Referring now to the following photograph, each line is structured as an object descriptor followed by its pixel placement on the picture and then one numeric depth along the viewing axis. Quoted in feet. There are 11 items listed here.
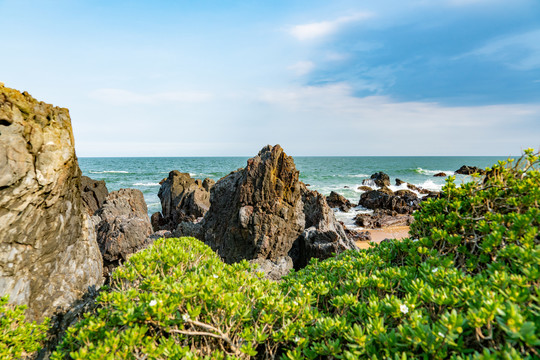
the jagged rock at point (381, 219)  73.09
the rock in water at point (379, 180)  143.02
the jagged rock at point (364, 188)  139.03
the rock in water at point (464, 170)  187.44
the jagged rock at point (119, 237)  36.17
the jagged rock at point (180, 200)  62.59
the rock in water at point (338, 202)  95.32
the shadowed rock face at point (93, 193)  63.62
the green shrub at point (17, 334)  12.26
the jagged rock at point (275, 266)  27.37
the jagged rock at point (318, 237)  30.66
